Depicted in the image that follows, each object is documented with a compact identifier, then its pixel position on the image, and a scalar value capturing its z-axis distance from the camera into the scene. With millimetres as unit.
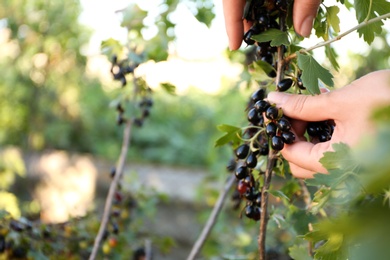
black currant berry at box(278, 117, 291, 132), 673
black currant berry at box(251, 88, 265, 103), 765
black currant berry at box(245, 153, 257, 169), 725
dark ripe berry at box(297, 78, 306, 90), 732
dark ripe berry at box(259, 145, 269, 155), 748
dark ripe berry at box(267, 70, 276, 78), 790
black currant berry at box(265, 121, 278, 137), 678
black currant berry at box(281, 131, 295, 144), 678
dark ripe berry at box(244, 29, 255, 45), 752
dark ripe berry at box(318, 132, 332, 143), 700
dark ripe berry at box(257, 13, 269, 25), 740
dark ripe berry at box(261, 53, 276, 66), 800
